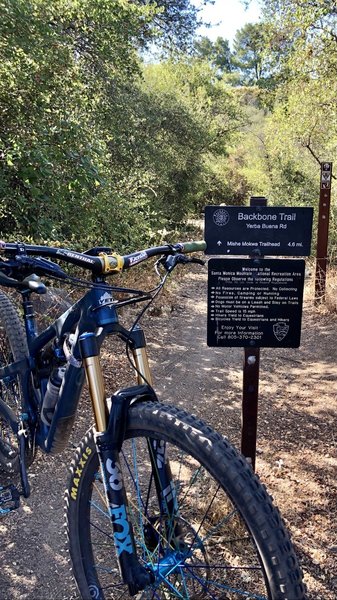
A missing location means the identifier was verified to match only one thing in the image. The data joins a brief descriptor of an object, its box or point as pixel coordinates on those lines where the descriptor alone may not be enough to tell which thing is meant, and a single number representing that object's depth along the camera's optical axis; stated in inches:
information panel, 101.7
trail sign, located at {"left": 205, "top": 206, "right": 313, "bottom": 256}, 101.9
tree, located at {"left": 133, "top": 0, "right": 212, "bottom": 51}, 426.0
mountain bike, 55.9
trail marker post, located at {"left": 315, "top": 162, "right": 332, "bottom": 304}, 262.4
